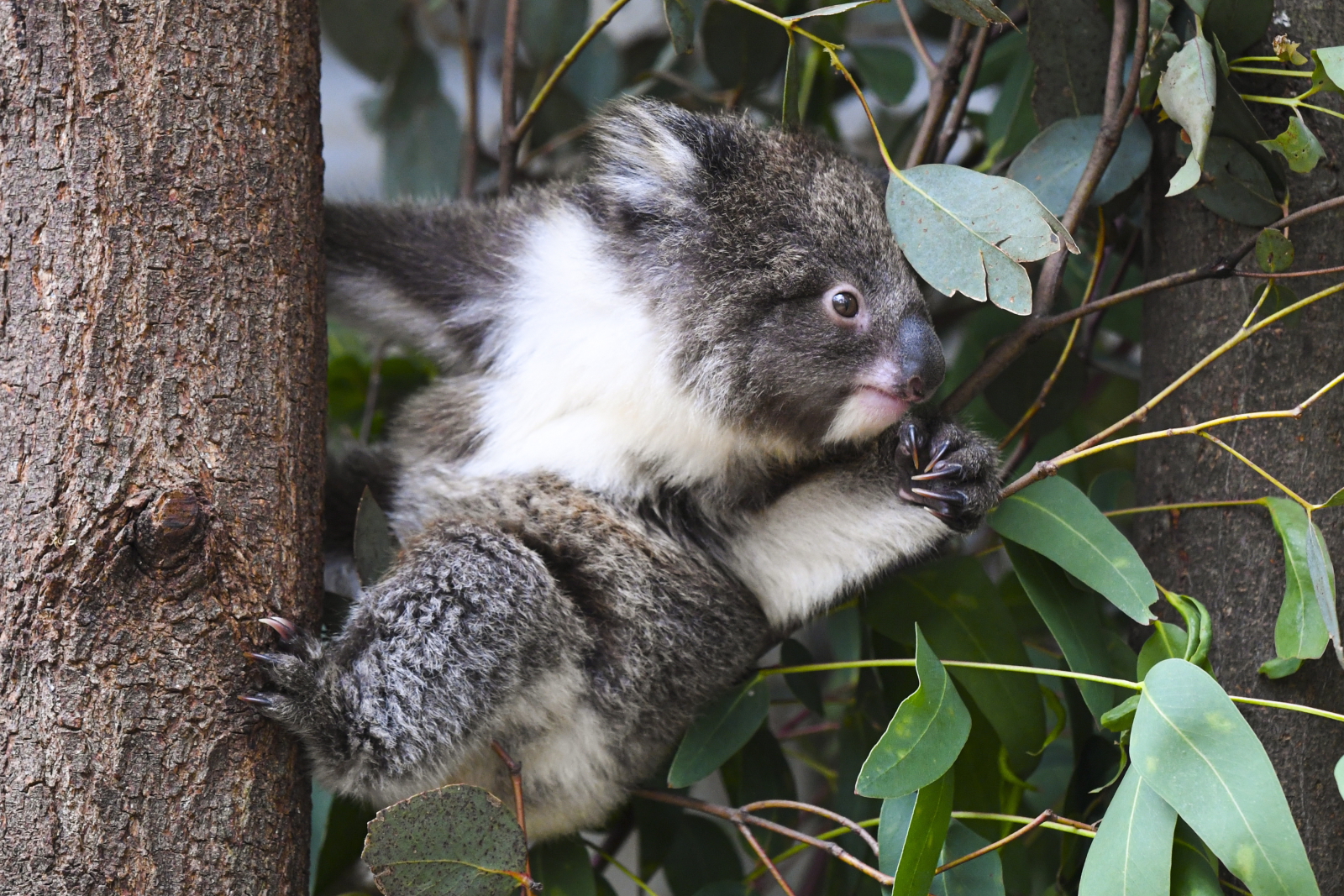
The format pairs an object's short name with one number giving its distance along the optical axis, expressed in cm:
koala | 286
